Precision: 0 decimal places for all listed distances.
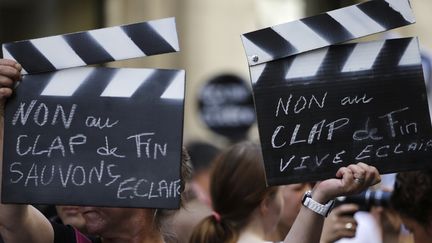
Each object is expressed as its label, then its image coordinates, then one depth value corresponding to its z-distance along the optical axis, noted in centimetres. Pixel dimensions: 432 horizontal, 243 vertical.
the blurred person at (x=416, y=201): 763
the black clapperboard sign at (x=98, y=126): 573
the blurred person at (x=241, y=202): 758
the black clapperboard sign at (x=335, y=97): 594
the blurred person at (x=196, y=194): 836
